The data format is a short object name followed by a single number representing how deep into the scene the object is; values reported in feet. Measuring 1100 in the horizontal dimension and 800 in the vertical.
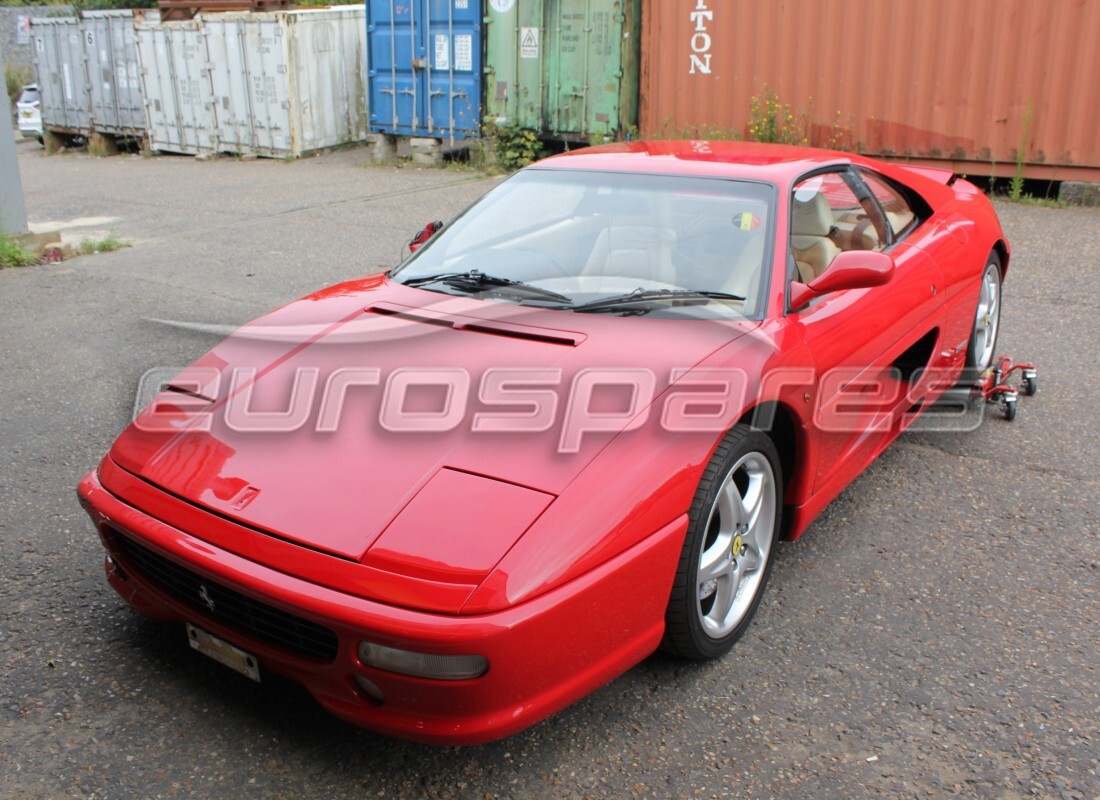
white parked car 68.49
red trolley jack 14.70
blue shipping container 43.29
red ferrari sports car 6.90
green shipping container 39.68
